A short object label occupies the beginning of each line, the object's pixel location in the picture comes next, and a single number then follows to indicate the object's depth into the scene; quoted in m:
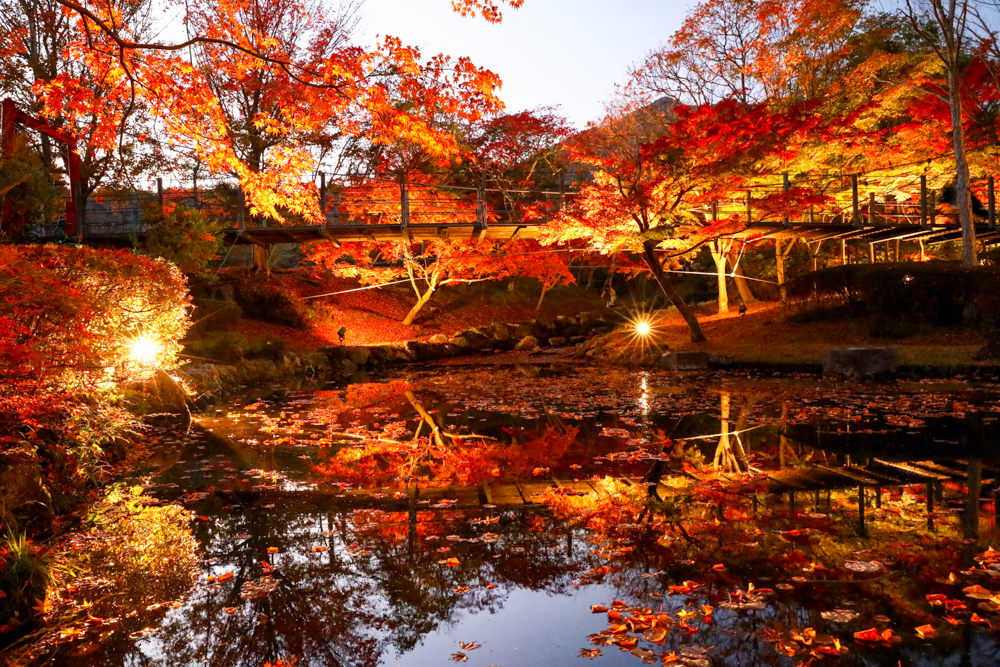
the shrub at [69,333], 5.20
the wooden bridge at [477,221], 18.38
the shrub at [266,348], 16.77
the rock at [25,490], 4.87
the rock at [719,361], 15.22
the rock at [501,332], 24.50
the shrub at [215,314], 17.48
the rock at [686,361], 15.46
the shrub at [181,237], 16.89
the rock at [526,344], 23.91
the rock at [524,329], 25.62
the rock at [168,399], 10.36
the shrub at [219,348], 14.93
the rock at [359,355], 19.34
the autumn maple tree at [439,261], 22.70
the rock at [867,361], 12.26
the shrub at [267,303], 20.89
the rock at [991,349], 11.65
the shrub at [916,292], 14.06
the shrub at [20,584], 3.58
